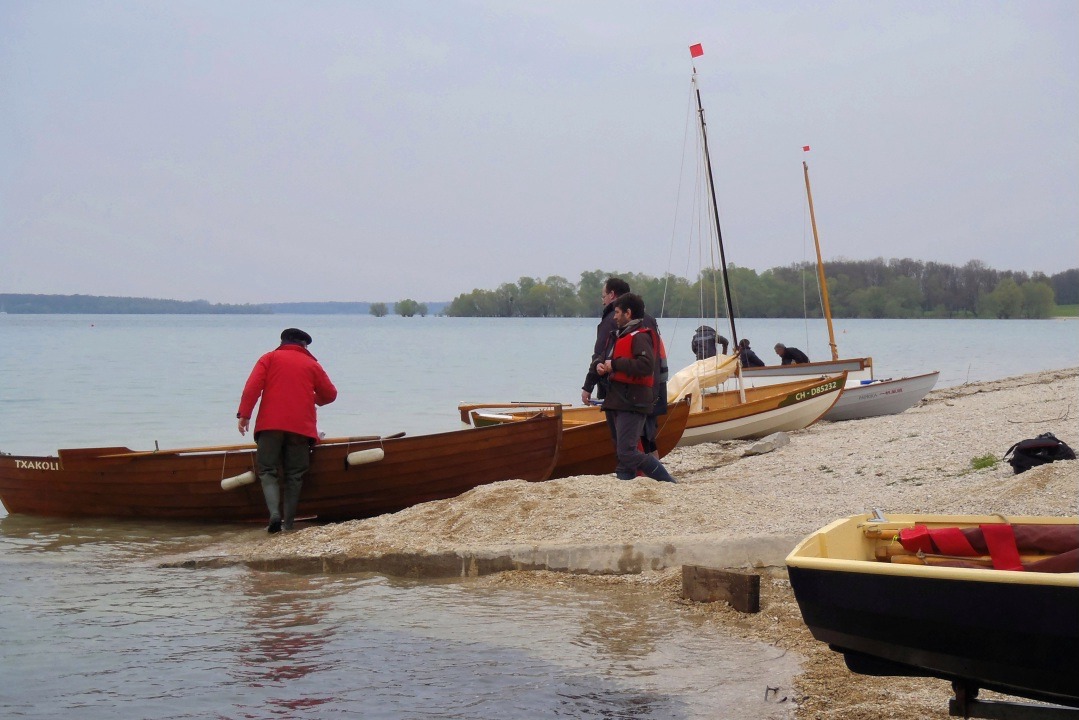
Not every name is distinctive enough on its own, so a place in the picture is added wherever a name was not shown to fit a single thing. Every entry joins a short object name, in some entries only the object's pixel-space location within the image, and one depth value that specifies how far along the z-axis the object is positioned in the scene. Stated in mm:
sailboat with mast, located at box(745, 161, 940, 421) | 19781
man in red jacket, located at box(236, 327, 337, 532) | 9719
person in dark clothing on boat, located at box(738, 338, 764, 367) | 22286
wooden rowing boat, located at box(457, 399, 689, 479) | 11531
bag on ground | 8969
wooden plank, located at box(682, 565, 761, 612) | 6430
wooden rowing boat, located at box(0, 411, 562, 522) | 10461
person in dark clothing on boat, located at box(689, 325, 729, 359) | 18391
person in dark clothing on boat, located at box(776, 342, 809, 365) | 22984
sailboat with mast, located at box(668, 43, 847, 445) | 15867
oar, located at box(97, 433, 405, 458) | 10508
